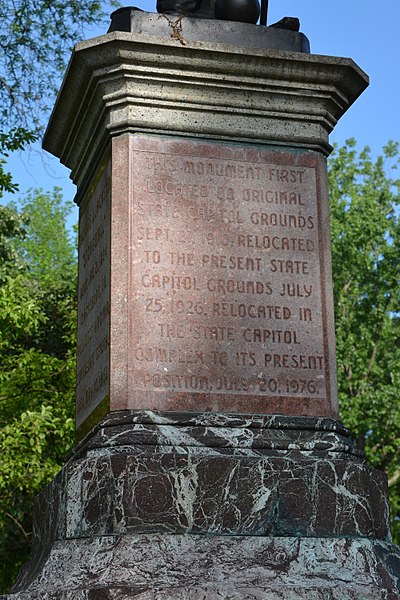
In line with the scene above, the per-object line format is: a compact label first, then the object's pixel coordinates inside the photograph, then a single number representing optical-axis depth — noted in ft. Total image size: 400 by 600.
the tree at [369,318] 75.56
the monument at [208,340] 15.79
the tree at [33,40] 41.78
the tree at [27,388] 44.96
